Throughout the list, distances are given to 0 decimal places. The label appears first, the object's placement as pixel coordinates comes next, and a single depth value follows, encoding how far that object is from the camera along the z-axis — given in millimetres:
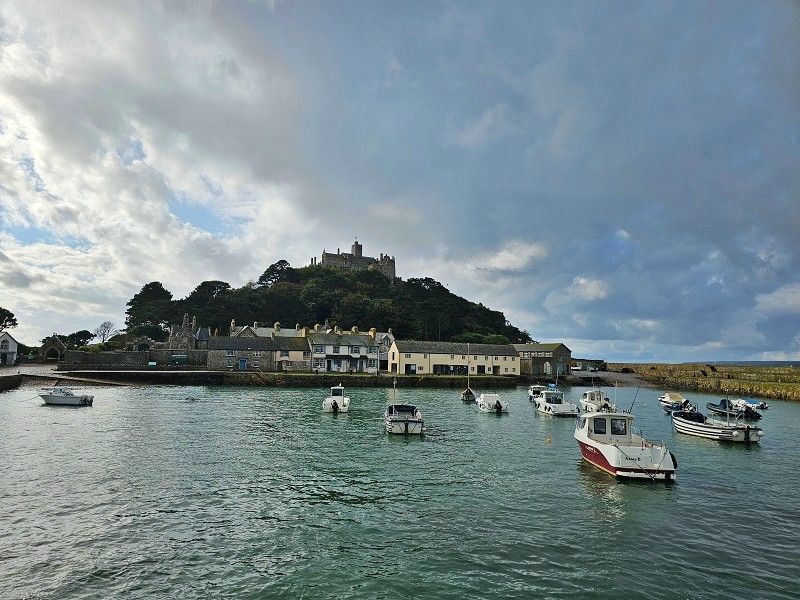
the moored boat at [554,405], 51906
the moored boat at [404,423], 36344
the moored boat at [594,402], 50781
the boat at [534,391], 67888
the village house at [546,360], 105562
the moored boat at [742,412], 52006
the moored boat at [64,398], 48906
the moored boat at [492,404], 53250
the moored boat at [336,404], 48250
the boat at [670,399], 62906
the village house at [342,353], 95875
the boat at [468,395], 66019
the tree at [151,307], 143875
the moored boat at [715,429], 36312
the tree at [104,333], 169825
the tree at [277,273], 191750
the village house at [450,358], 96250
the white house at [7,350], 97812
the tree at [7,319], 121625
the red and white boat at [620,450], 24188
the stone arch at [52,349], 103875
